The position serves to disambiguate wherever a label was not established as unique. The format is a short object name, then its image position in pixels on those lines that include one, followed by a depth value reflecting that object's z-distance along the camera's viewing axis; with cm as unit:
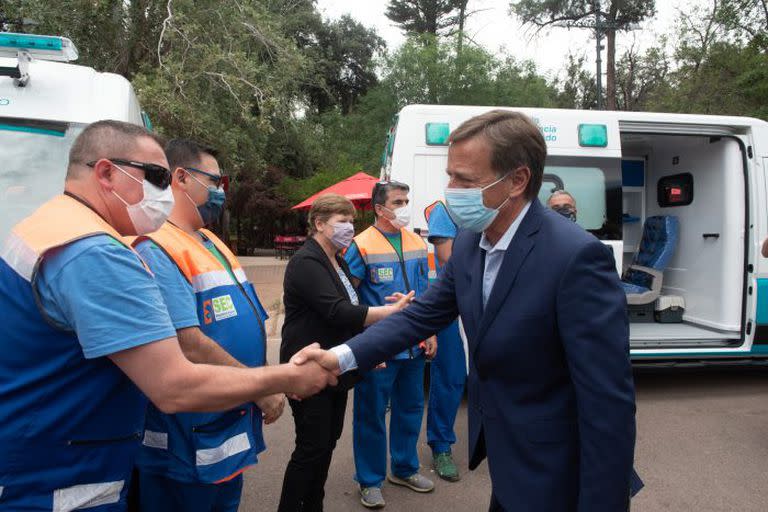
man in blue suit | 163
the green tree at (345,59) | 3136
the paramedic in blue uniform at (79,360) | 145
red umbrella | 1352
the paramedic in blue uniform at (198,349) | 208
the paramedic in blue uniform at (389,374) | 365
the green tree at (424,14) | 3353
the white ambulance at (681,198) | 537
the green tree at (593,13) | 2233
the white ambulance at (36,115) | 383
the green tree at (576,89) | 2980
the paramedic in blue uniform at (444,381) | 414
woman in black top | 302
